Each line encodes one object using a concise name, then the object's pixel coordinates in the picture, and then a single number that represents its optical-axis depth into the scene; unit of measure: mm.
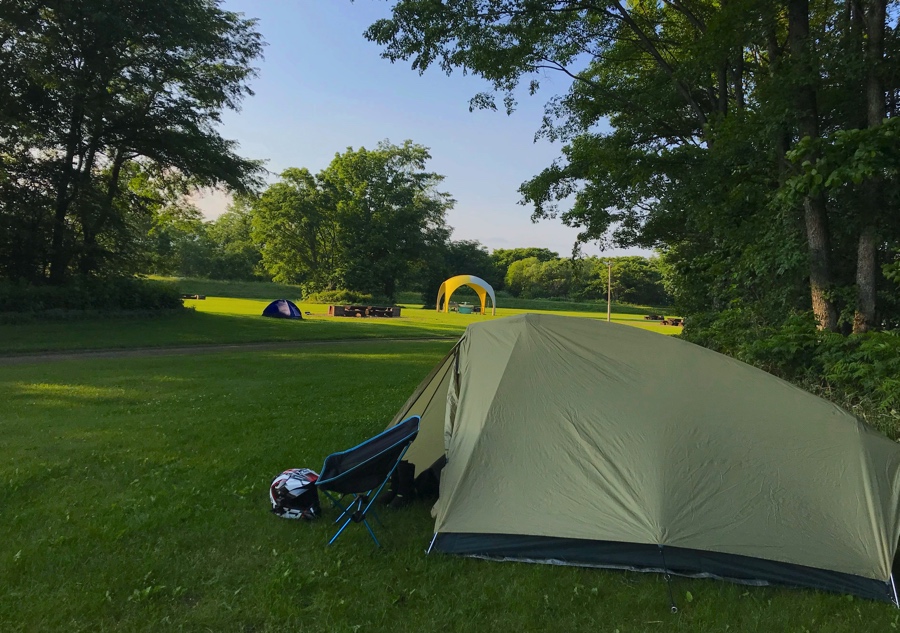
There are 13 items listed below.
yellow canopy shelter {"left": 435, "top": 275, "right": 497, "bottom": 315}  44438
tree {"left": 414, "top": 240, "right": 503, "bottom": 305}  64500
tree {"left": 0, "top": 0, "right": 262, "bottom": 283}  19094
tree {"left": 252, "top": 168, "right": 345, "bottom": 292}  51188
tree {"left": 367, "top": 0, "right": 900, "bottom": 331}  7652
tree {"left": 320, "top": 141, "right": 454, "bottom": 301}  51312
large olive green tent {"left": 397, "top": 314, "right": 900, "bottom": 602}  3543
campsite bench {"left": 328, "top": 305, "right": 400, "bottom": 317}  34938
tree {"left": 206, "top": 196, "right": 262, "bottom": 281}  70825
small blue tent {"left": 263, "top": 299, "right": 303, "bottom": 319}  28062
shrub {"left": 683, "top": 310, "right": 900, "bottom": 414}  6160
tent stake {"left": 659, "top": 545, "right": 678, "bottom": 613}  3323
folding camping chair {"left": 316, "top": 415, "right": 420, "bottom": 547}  3945
